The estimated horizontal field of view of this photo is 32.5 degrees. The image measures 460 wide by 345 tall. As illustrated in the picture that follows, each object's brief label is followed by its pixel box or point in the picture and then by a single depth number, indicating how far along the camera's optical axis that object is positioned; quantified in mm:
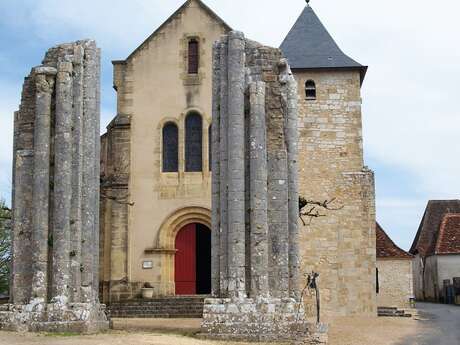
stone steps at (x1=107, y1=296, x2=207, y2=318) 21109
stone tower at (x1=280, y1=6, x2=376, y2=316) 23359
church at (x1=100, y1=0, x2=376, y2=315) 23375
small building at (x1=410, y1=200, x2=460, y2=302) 39594
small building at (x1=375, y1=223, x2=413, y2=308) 28719
